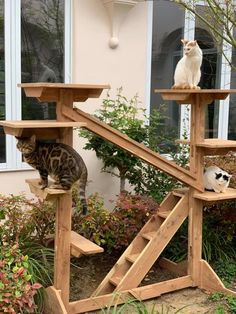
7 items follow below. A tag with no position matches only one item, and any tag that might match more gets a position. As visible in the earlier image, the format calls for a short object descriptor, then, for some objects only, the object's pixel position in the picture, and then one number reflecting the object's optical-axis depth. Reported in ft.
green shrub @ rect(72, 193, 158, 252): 12.50
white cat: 11.39
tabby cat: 9.50
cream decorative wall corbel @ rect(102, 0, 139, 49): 15.24
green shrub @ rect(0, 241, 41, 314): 8.55
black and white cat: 11.87
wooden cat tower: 9.53
